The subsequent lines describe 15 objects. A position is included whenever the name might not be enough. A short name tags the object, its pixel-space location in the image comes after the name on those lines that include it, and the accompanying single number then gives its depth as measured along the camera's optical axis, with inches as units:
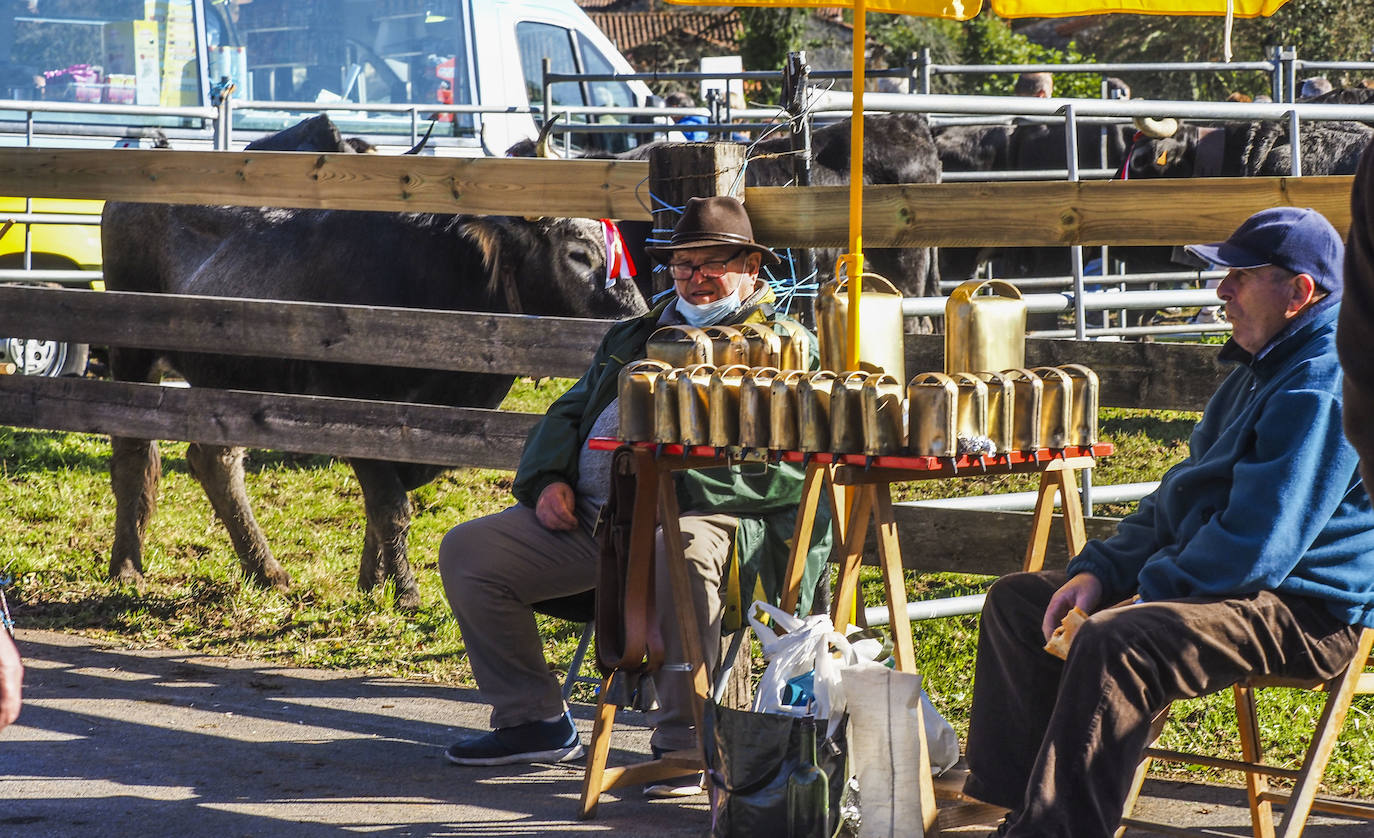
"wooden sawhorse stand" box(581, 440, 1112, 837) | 256.7
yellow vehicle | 807.7
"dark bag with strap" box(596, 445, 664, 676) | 287.9
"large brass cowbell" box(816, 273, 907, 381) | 287.0
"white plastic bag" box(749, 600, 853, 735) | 253.4
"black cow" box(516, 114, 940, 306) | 677.3
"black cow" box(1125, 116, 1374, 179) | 692.1
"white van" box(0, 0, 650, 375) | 823.7
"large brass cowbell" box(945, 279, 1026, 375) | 274.1
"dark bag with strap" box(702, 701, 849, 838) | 249.8
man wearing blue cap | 222.2
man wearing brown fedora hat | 307.0
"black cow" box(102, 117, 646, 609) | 490.6
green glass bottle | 246.5
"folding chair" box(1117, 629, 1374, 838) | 234.2
